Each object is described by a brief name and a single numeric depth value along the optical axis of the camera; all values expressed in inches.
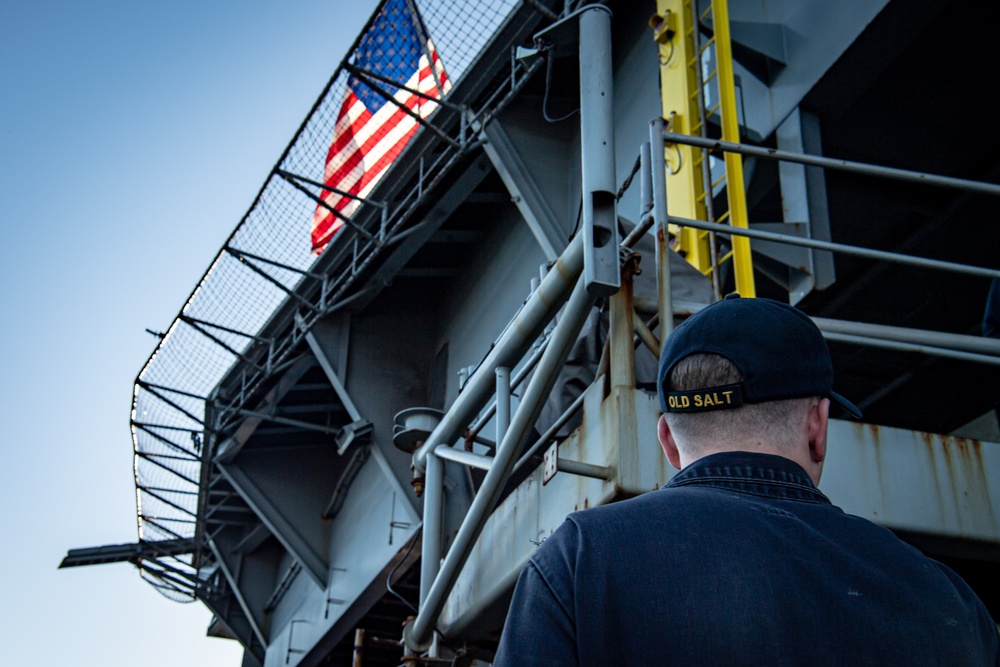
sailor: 59.8
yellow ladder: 242.1
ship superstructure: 177.8
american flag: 417.1
